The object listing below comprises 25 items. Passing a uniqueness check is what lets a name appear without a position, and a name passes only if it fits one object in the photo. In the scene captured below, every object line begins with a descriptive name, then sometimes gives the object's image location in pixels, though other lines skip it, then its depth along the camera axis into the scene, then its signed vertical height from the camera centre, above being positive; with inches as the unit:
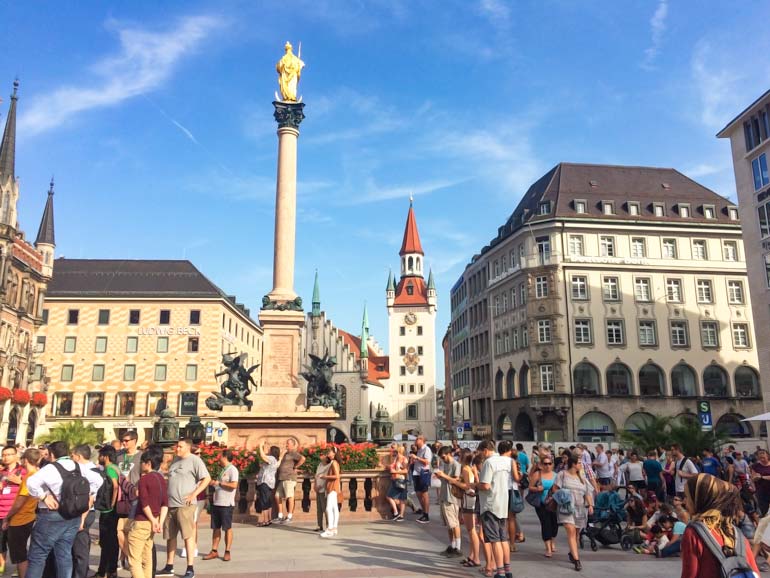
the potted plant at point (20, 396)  1791.3 +96.3
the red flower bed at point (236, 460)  583.8 -26.1
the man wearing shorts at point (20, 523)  315.3 -44.7
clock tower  3799.2 +467.1
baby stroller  463.8 -66.8
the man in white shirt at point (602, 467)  674.7 -39.7
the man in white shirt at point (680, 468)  542.6 -33.3
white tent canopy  898.8 +14.6
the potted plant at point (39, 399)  1902.6 +94.1
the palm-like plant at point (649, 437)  1024.9 -12.9
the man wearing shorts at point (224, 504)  413.4 -45.9
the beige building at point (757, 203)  1414.9 +497.6
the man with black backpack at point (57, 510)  275.6 -33.2
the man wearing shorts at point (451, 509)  423.2 -52.0
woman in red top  153.6 -22.5
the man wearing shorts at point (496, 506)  335.6 -39.8
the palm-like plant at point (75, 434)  1449.3 -6.1
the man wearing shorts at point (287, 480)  569.3 -43.8
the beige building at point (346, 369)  3597.4 +344.7
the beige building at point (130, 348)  2228.1 +288.0
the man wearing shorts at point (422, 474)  612.4 -42.6
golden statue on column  935.7 +505.1
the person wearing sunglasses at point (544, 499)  426.0 -46.8
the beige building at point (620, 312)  1820.9 +336.4
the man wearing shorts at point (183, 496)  358.3 -35.5
